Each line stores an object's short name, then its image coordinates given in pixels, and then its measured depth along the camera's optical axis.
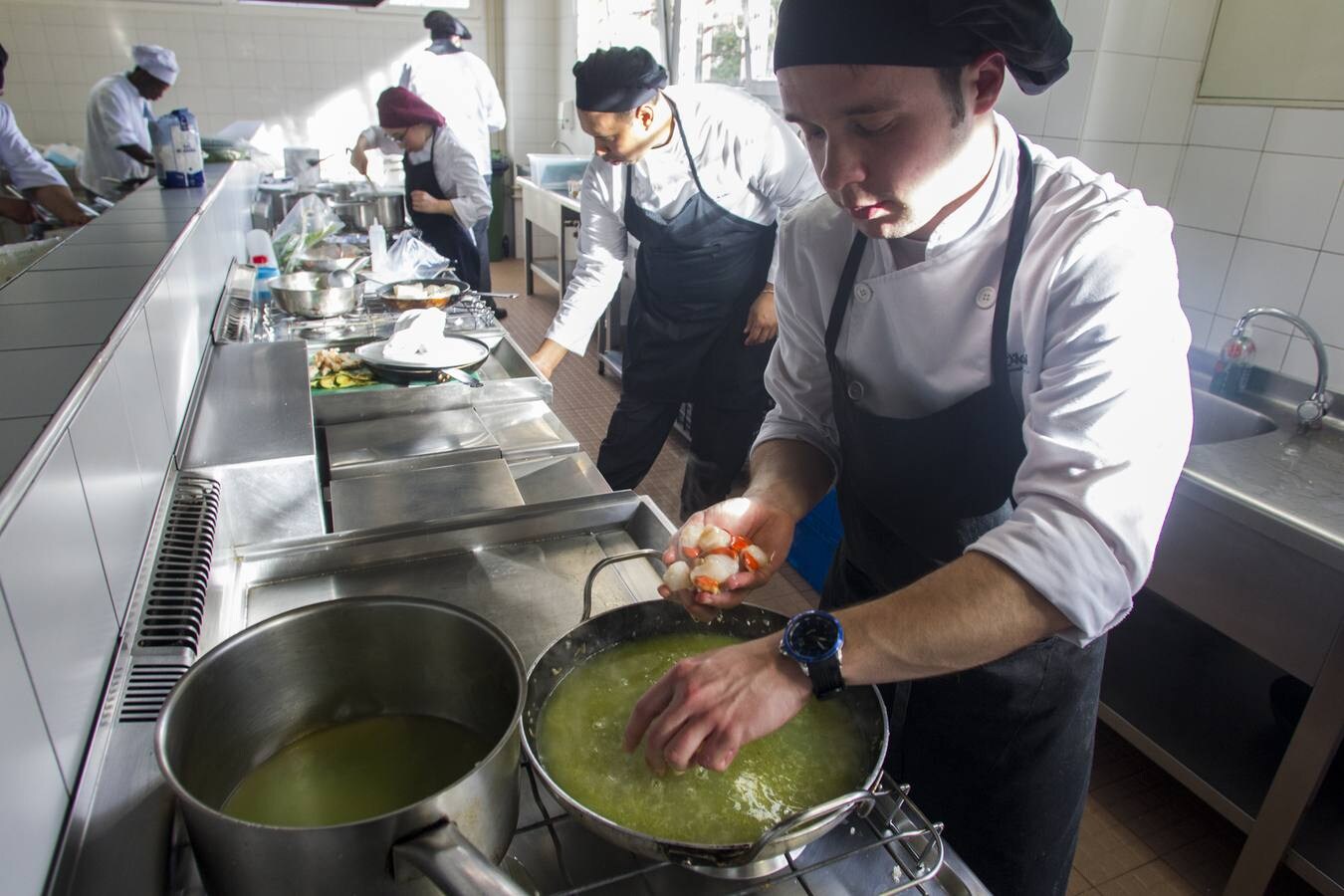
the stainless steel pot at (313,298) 2.63
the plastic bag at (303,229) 3.38
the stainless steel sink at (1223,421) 2.16
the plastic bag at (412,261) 3.22
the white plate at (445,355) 2.14
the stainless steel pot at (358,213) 4.75
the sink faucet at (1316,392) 1.94
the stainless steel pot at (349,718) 0.58
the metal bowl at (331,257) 3.16
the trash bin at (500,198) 7.59
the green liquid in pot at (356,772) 0.75
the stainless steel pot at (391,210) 4.91
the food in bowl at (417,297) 2.76
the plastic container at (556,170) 6.15
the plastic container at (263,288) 2.72
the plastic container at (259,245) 3.11
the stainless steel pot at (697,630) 0.67
